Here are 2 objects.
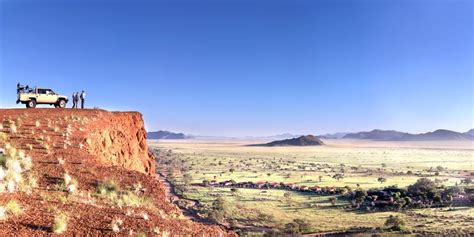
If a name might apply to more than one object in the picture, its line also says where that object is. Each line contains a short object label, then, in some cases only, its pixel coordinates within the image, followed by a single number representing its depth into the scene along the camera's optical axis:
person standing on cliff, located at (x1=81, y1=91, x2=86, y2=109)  33.00
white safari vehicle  29.63
